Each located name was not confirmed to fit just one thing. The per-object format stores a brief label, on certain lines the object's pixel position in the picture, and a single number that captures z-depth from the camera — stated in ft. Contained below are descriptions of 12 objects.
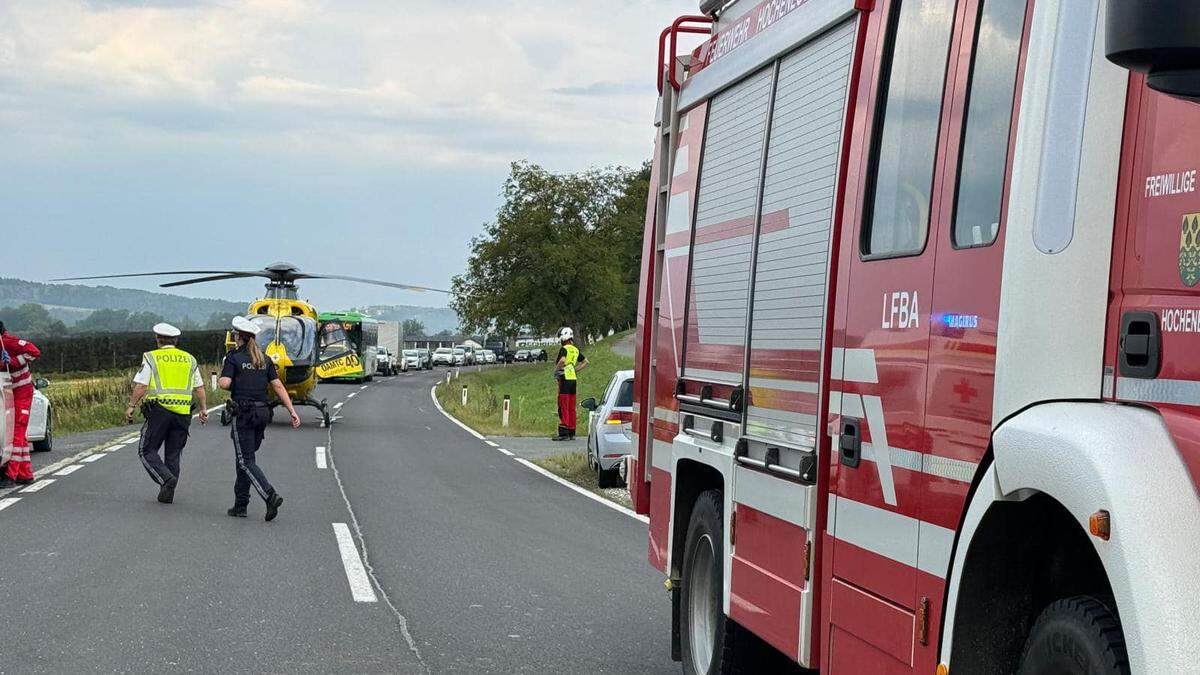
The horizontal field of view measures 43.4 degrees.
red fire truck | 9.91
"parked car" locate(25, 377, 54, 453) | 72.13
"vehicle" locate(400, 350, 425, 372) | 344.90
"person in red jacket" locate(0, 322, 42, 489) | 53.62
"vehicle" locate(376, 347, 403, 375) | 297.53
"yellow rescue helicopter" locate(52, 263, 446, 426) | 105.09
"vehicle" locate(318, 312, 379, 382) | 212.43
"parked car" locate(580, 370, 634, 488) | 60.18
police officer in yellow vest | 49.75
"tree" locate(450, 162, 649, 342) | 295.69
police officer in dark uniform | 47.14
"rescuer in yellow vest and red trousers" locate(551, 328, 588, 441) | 85.42
